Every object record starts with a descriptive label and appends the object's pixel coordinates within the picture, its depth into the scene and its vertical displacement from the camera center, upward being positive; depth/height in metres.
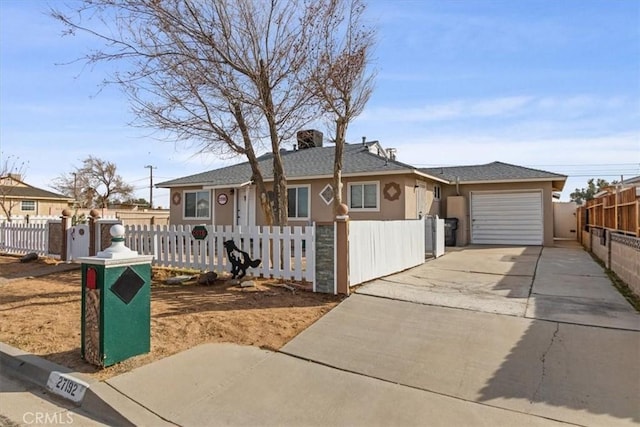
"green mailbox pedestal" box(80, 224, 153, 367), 4.18 -0.89
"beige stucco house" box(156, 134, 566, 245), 14.15 +1.04
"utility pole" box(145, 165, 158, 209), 52.94 +5.87
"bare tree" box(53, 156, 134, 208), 44.22 +3.99
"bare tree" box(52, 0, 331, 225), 7.85 +2.98
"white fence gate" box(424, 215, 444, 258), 11.83 -0.56
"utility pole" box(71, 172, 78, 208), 43.91 +3.87
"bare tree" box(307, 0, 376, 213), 8.82 +3.18
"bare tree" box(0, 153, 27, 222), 25.26 +2.27
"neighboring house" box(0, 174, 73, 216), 30.41 +1.54
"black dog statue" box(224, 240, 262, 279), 7.57 -0.79
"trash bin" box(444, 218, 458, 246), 16.31 -0.58
